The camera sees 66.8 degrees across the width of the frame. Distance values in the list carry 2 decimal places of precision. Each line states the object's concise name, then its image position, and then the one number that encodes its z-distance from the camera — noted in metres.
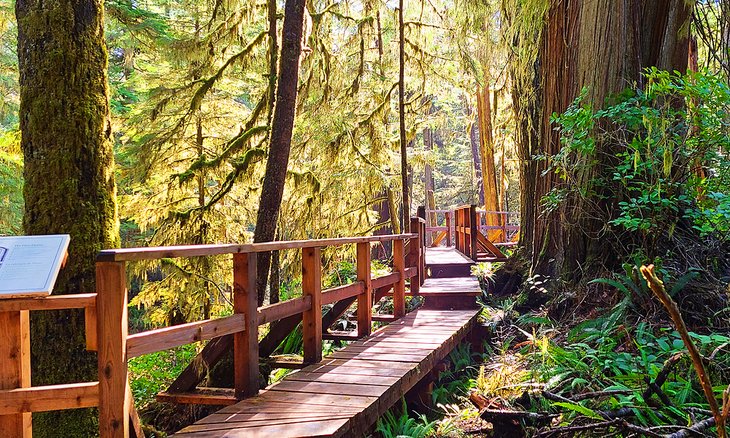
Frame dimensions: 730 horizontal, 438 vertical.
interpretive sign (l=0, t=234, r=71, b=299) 2.77
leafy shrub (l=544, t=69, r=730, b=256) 4.79
